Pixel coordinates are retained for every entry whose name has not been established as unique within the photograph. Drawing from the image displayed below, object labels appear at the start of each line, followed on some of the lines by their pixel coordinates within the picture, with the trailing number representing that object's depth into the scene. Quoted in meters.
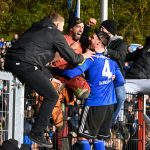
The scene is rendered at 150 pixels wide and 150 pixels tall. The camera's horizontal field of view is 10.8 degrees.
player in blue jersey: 11.96
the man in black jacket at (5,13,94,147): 10.90
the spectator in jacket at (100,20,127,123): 12.40
